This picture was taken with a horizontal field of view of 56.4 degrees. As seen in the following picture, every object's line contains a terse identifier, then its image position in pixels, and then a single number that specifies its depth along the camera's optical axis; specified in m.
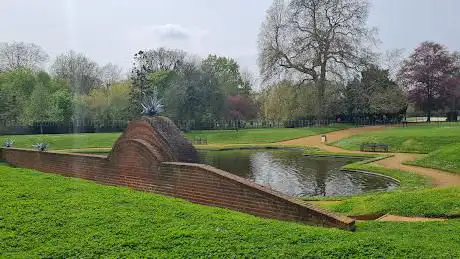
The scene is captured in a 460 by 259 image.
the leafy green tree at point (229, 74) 67.19
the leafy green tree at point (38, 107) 45.88
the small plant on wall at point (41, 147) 15.91
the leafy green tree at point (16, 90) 45.72
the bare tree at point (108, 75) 73.10
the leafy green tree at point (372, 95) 48.22
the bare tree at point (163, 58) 61.72
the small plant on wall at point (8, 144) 18.89
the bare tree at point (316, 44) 45.47
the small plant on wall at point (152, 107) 12.32
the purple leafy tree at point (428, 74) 55.72
